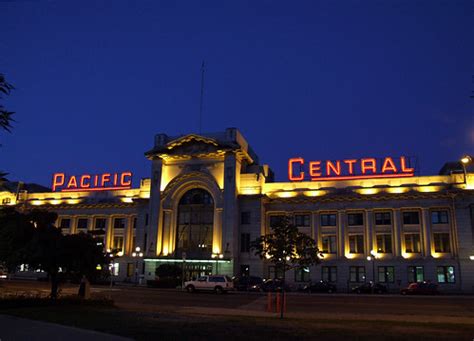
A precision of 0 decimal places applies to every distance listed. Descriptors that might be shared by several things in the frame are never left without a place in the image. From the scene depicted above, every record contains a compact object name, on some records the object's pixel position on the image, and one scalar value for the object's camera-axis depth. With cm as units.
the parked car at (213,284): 4672
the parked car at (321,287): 5628
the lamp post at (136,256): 6988
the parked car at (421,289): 5066
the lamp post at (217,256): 6427
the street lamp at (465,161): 3303
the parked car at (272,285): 5234
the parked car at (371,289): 5431
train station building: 6028
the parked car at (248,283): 5319
